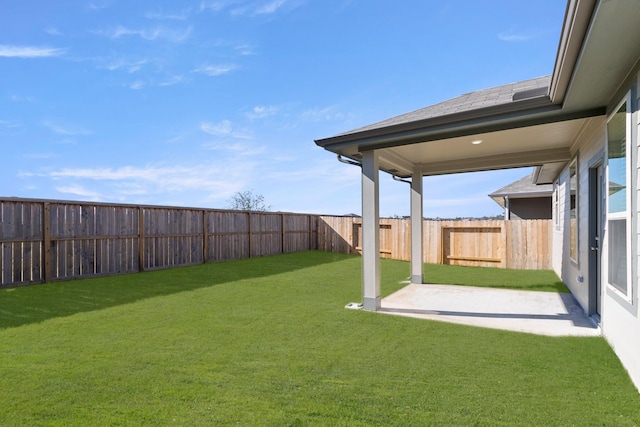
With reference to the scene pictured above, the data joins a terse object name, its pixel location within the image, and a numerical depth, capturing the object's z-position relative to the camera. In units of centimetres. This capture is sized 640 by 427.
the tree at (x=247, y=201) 2347
